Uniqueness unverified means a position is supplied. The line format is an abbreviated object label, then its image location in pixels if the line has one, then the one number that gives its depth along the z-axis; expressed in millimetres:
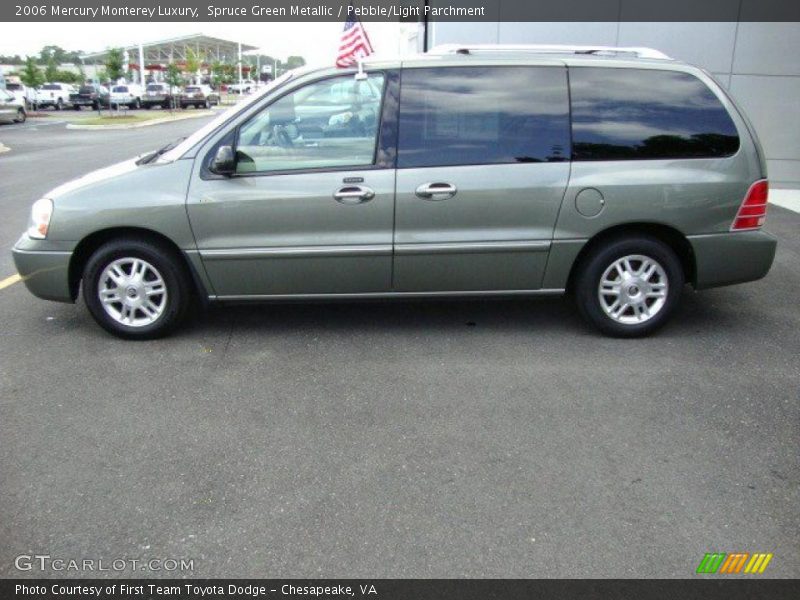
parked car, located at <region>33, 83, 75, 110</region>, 46000
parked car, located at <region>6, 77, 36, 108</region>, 44694
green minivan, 4777
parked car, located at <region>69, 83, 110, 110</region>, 46812
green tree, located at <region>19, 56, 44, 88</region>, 39506
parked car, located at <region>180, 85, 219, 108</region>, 48281
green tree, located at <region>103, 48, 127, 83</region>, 39750
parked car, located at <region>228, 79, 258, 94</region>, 76669
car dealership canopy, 70875
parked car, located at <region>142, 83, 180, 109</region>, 47812
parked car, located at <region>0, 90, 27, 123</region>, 30875
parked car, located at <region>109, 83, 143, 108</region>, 45062
